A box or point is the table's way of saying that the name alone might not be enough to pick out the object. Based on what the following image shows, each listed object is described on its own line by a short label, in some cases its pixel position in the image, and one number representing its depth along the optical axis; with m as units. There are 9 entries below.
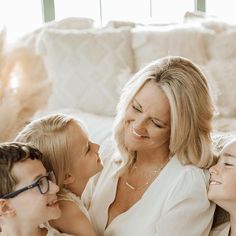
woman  1.66
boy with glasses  1.46
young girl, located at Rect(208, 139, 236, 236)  1.59
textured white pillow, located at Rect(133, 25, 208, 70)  2.94
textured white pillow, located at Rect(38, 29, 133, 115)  2.99
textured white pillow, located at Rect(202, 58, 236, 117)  2.84
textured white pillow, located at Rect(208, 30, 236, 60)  2.90
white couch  2.94
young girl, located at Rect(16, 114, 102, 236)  1.60
